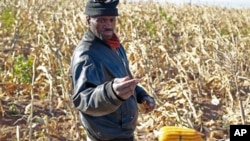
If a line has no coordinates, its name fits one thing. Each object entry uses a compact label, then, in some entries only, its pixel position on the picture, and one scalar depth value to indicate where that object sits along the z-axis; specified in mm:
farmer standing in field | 3135
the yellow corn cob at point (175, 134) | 3957
